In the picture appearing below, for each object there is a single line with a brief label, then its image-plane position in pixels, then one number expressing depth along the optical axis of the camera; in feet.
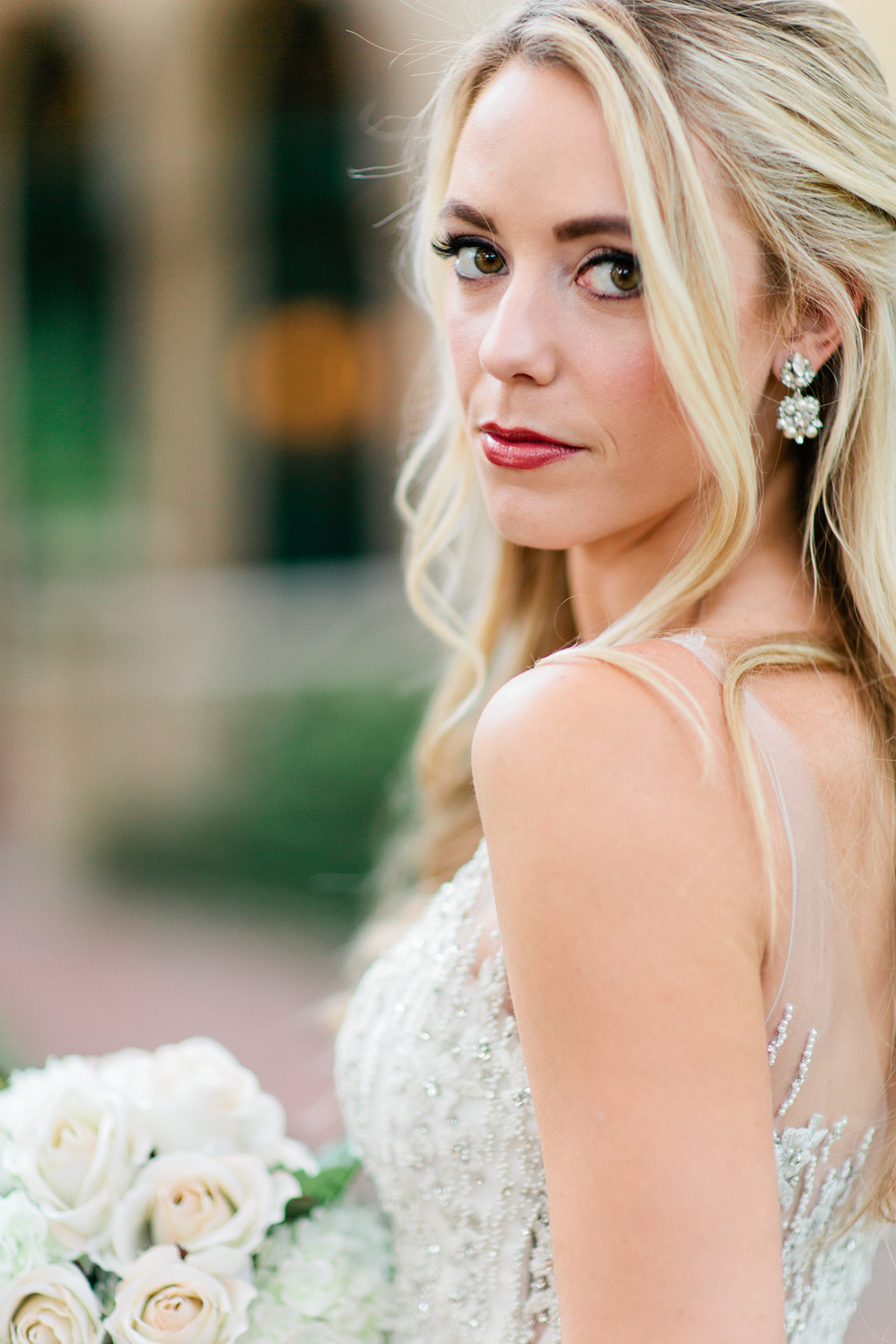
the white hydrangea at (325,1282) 3.53
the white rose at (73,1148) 3.48
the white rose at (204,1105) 3.59
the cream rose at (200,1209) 3.49
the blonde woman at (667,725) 3.14
